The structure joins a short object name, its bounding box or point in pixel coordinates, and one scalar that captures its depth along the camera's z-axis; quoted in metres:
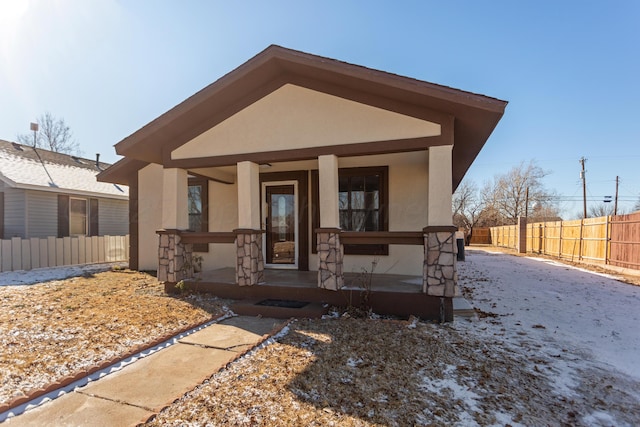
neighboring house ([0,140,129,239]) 11.04
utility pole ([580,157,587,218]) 28.63
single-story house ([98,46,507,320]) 4.81
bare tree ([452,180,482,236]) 36.25
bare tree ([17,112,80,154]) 23.95
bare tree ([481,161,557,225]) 36.47
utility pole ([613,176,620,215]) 34.59
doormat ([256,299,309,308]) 5.33
